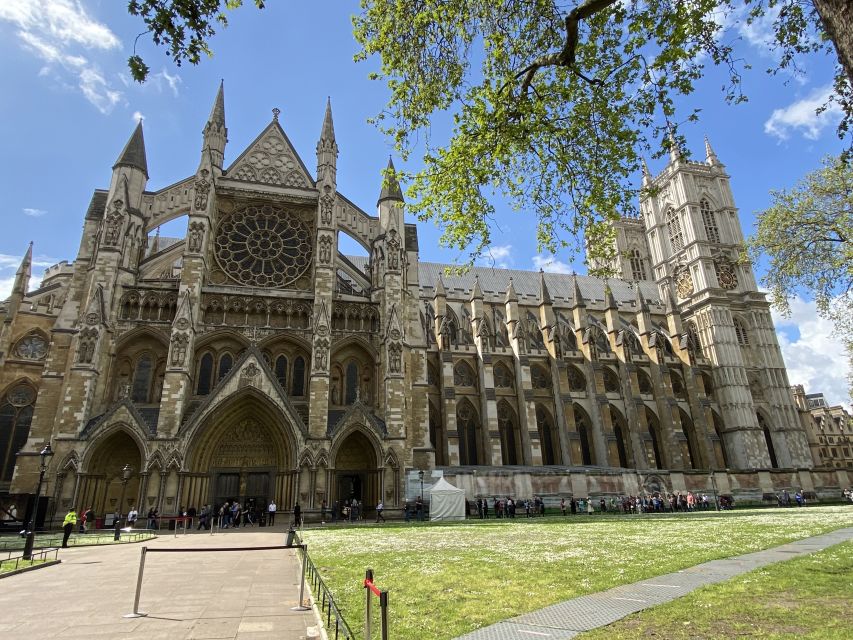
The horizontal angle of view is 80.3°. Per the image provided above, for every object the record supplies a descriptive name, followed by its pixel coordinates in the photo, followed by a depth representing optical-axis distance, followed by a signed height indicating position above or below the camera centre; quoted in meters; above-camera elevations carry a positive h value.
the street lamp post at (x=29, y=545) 11.59 -0.83
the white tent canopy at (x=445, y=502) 24.53 -0.49
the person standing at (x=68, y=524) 14.92 -0.54
